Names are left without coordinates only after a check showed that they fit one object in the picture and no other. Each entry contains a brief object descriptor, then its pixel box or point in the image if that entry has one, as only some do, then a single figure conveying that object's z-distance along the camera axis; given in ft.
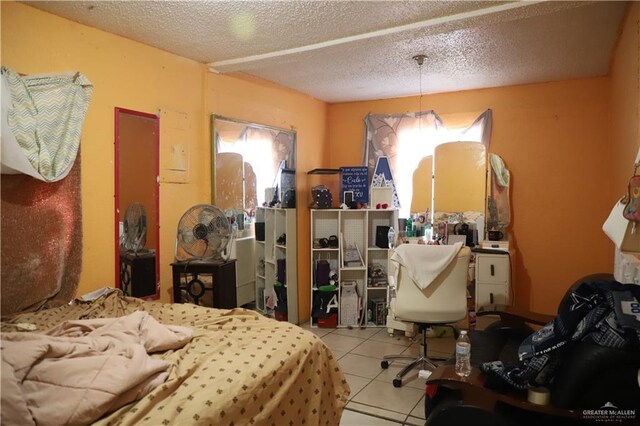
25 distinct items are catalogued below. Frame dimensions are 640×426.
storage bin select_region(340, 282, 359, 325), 14.60
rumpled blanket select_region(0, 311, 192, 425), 4.15
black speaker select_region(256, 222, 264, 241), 13.56
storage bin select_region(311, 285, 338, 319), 14.48
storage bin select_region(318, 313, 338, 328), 14.49
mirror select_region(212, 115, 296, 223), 11.92
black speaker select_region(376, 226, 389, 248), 14.65
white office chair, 9.89
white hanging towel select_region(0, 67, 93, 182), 6.63
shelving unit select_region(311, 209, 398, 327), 14.61
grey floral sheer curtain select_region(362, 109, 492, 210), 14.44
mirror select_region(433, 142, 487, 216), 14.06
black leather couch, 4.91
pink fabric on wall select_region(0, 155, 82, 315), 7.13
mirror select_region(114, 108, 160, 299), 9.37
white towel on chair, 9.73
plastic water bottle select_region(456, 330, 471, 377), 6.26
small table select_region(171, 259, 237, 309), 9.93
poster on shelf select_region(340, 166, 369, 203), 15.12
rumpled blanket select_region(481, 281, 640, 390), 5.05
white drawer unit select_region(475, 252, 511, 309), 12.25
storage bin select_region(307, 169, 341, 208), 15.10
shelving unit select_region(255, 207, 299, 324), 13.87
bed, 4.70
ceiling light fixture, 11.00
